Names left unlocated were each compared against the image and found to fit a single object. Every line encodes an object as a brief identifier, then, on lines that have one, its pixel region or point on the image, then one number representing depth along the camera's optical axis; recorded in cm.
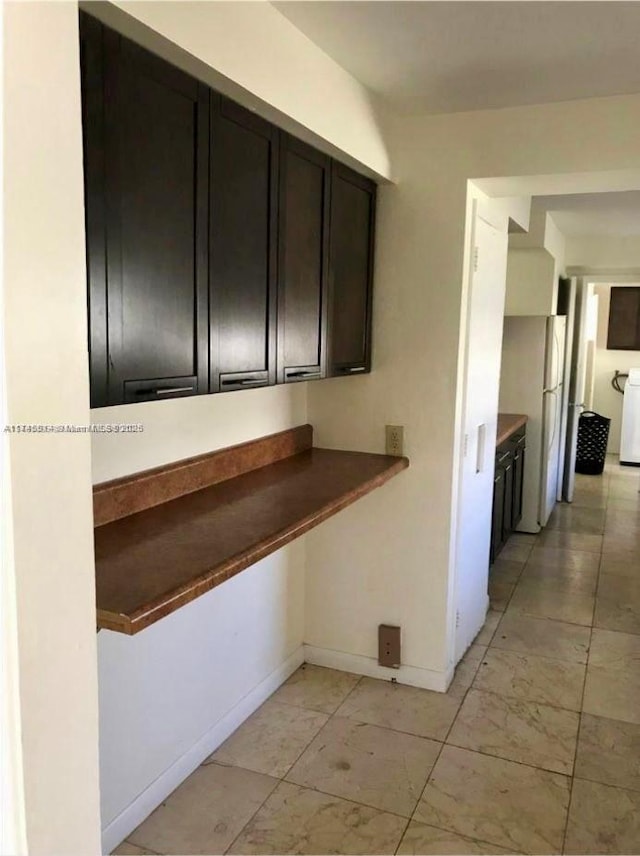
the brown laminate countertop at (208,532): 150
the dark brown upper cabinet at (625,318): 832
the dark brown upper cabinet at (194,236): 148
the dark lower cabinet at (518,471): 499
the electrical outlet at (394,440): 303
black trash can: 773
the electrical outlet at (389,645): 312
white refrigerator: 536
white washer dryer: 827
